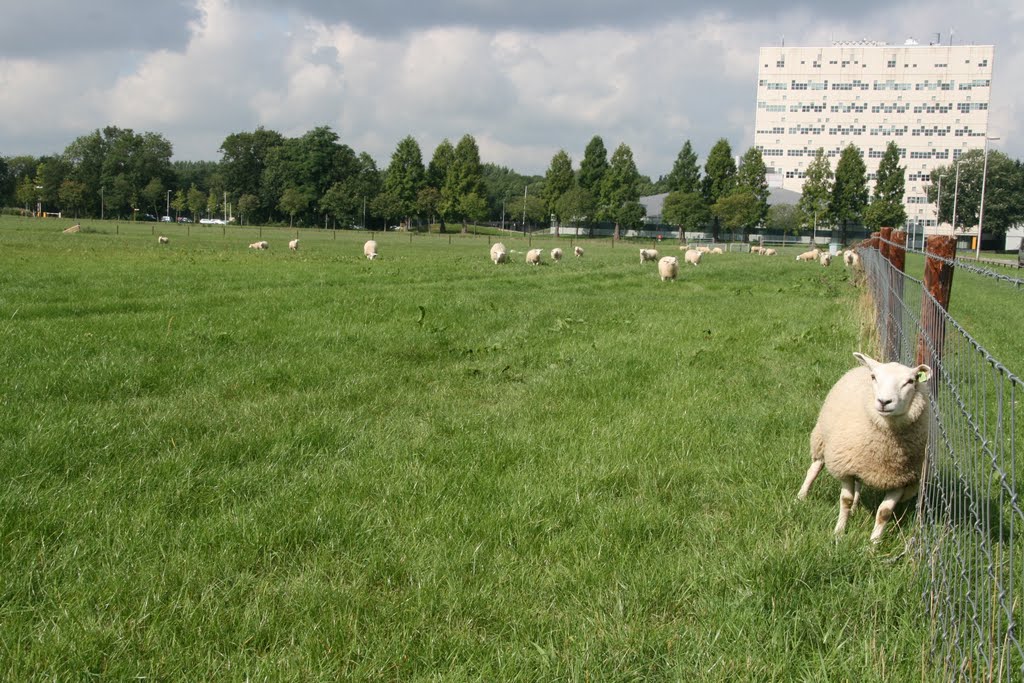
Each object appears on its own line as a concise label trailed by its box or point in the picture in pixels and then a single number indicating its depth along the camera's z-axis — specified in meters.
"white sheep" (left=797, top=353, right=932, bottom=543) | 4.23
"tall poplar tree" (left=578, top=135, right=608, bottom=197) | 100.25
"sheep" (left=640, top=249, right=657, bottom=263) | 33.00
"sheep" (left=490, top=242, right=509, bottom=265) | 31.34
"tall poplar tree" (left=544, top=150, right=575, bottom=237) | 102.00
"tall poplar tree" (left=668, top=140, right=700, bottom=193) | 96.25
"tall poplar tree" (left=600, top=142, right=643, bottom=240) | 96.06
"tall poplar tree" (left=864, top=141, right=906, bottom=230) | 90.56
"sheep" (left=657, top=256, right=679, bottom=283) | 23.48
